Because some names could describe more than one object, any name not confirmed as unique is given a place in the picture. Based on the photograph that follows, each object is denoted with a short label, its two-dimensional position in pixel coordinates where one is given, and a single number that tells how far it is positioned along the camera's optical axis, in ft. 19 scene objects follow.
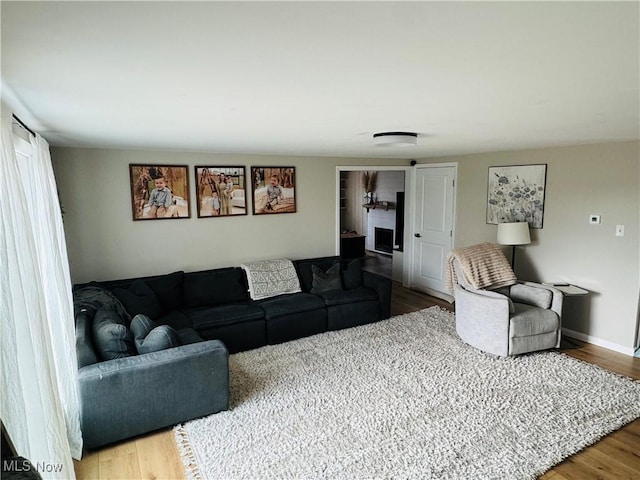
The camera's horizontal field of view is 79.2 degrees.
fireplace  28.40
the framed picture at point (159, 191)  13.82
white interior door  18.45
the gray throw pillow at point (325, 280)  15.74
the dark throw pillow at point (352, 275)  16.24
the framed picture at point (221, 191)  14.96
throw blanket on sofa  14.80
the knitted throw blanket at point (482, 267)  13.84
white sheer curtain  4.66
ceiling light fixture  9.92
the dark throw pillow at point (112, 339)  8.73
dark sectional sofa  8.27
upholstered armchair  12.19
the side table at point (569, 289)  12.98
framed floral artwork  14.64
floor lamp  14.38
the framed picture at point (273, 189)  16.12
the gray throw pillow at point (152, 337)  9.11
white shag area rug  7.75
